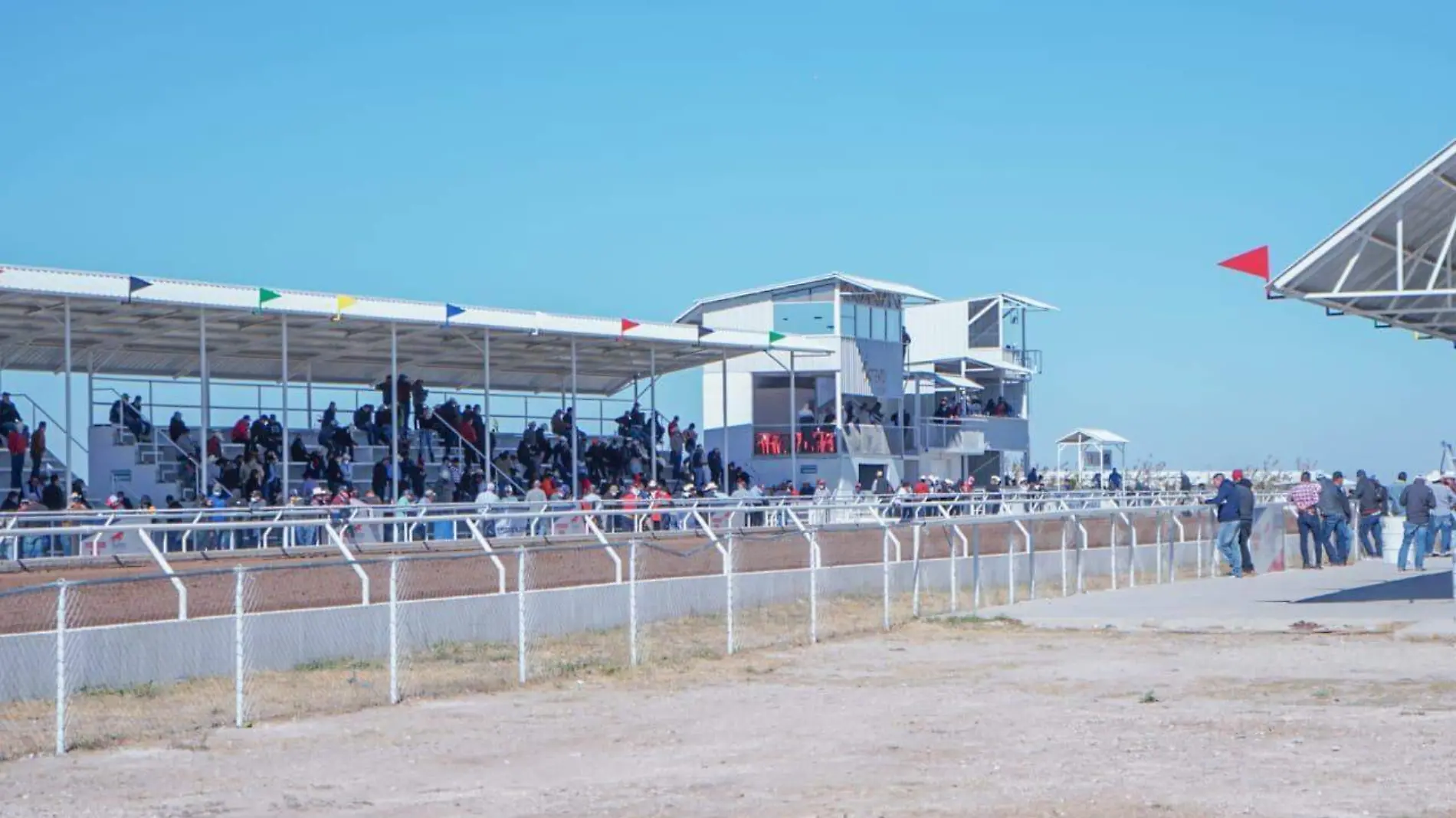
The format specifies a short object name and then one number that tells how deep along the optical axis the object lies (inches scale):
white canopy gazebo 2965.1
